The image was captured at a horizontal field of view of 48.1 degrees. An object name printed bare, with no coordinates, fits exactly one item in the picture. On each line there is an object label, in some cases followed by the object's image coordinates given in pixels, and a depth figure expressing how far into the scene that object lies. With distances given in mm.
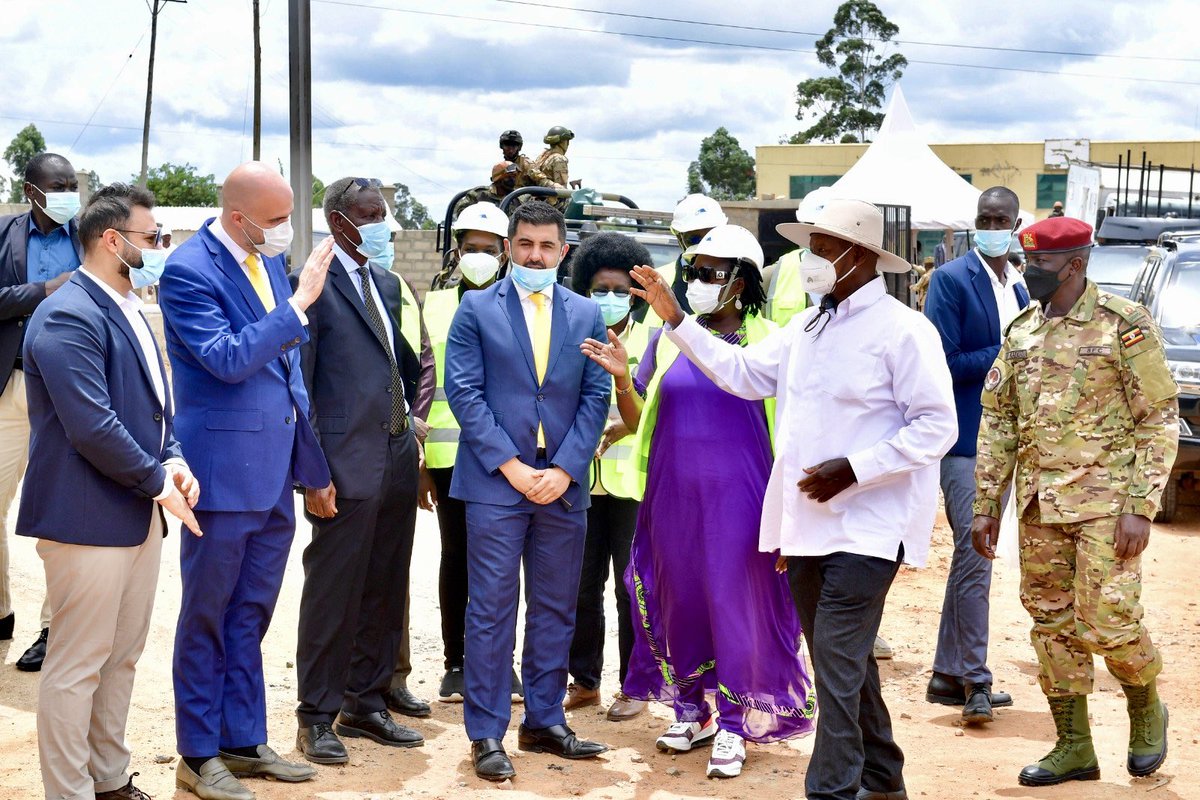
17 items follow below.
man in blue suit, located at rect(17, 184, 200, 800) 4531
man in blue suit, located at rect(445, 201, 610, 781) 5629
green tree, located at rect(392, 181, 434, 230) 60300
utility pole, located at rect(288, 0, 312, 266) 11773
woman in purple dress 5688
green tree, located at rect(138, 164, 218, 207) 61906
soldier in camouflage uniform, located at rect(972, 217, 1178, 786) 5230
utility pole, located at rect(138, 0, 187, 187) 42156
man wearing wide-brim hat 4711
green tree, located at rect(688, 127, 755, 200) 56375
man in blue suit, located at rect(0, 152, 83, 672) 6660
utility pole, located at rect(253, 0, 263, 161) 34375
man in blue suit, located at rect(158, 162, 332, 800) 5008
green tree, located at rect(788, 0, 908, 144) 52281
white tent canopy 15289
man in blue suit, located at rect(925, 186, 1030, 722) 6492
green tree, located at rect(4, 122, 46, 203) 65125
